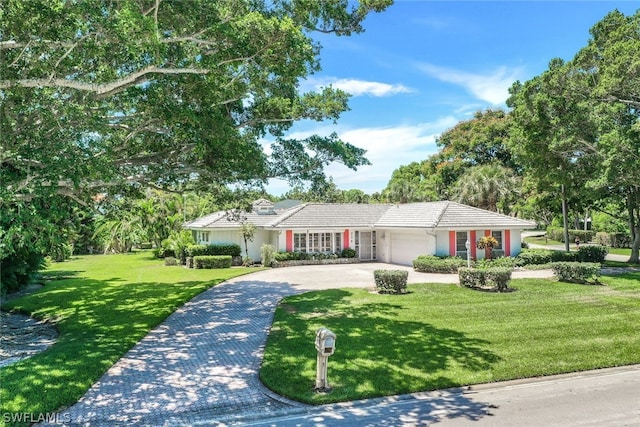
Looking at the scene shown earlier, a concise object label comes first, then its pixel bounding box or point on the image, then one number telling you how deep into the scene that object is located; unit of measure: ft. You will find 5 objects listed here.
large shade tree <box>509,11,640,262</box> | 64.44
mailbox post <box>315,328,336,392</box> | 27.20
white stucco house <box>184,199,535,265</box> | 92.79
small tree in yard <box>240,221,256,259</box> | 105.19
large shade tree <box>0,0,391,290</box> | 28.94
